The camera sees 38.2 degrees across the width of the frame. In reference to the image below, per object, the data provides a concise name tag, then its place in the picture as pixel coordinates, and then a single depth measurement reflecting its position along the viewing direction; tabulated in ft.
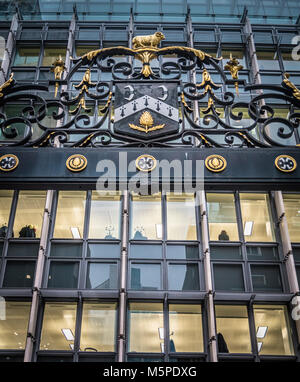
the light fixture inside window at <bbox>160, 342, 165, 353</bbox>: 42.65
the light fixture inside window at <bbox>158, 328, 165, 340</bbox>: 43.31
